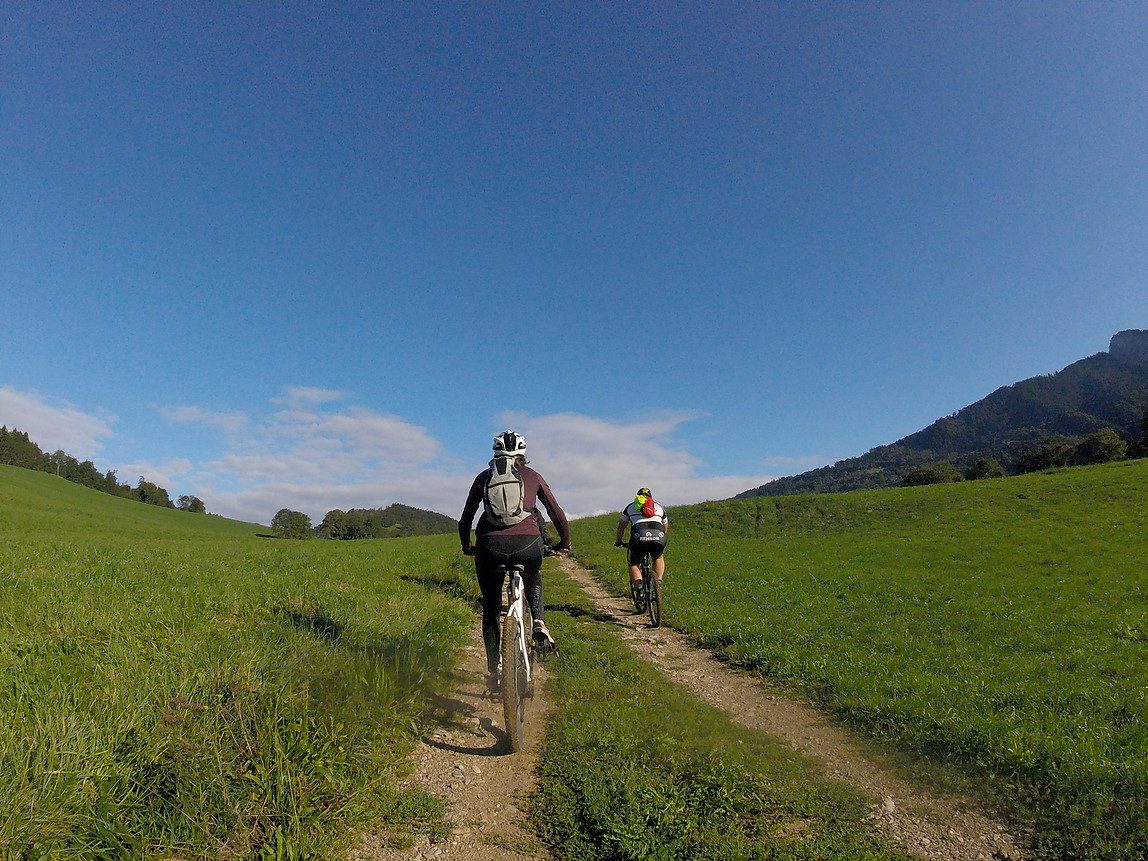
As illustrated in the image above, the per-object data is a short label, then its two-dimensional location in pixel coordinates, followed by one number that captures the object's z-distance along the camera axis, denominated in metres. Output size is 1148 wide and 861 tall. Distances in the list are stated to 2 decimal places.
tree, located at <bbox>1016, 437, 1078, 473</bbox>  90.38
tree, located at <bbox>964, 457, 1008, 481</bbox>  95.81
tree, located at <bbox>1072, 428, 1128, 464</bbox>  76.75
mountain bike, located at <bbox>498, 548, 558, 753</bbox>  5.55
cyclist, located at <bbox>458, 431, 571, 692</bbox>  5.96
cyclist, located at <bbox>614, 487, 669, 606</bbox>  12.77
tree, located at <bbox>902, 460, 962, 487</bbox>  92.25
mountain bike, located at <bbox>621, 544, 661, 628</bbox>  12.70
